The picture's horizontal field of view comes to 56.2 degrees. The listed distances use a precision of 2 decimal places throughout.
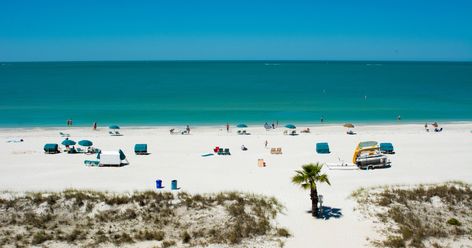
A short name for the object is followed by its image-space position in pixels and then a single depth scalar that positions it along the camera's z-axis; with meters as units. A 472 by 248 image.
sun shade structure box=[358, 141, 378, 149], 30.39
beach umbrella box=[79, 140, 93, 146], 33.09
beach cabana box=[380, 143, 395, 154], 32.44
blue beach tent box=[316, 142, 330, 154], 32.69
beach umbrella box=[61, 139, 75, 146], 33.19
